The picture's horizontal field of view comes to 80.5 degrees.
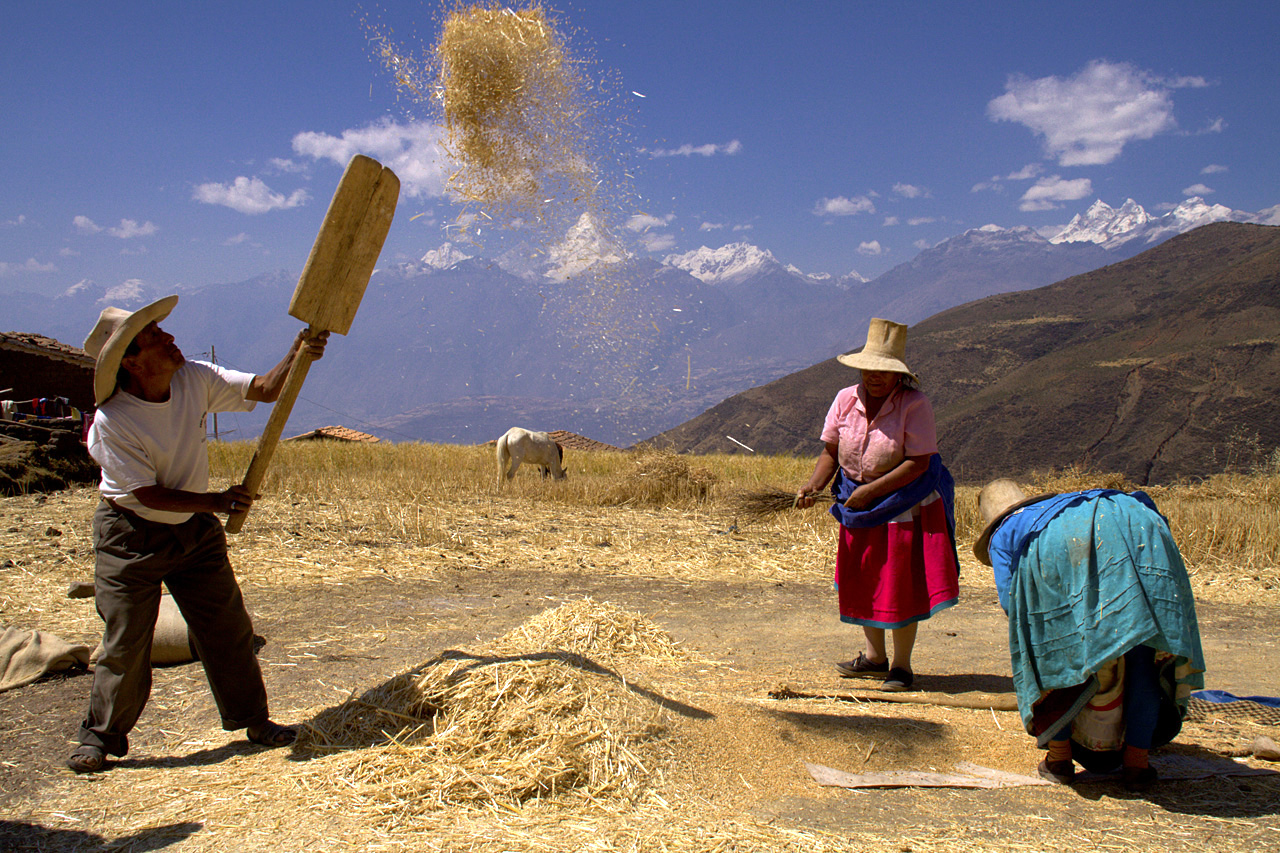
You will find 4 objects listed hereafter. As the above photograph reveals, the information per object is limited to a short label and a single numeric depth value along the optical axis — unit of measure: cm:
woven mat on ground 326
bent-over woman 236
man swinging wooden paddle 268
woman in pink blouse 362
